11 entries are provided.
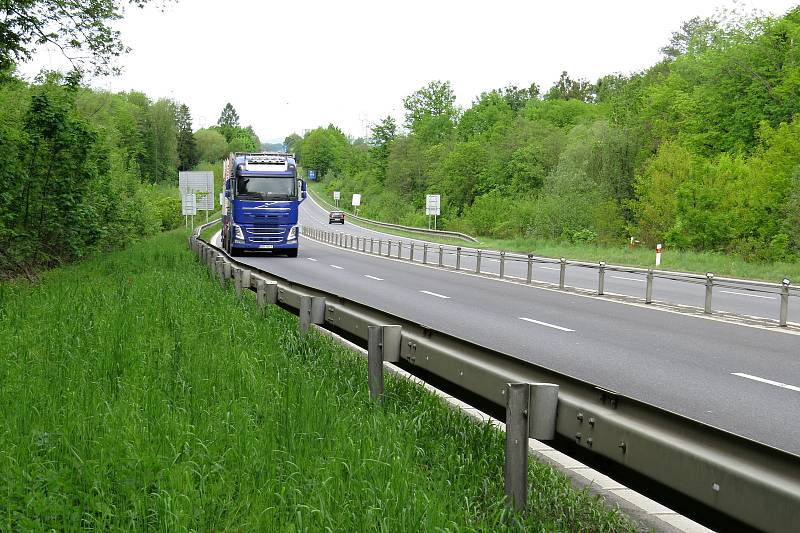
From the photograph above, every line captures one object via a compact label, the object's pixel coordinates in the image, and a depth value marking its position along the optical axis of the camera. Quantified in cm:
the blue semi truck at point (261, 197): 3825
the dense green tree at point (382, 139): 15938
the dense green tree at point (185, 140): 18425
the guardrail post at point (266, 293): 1173
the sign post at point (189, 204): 7254
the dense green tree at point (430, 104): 14525
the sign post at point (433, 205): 7988
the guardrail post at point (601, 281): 2356
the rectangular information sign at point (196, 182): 7556
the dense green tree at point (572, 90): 15700
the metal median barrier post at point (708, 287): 1888
